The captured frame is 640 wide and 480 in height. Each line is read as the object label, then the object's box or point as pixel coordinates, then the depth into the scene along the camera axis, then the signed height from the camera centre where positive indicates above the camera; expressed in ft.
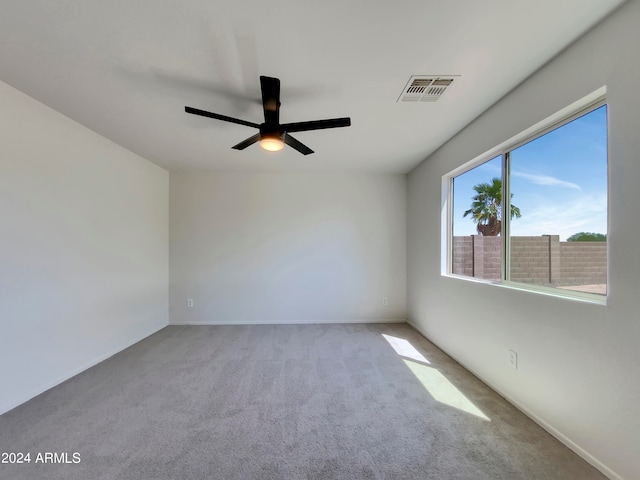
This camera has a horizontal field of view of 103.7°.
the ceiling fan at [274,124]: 5.46 +2.73
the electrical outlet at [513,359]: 6.34 -3.05
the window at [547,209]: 4.89 +0.75
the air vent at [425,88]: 5.87 +3.75
